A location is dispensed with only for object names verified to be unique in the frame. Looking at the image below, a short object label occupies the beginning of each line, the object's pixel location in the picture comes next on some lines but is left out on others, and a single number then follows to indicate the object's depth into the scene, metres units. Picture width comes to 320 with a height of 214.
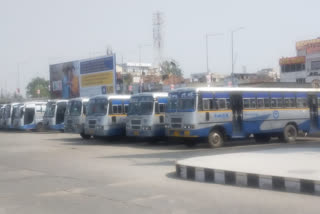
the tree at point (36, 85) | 117.25
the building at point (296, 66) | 58.67
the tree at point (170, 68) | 81.97
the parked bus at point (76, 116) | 26.48
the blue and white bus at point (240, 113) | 19.34
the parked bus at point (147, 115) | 21.52
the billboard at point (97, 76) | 40.44
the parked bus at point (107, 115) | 23.39
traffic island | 9.22
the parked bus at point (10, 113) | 38.72
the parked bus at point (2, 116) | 41.31
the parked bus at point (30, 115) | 37.59
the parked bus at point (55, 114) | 33.94
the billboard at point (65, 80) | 45.94
